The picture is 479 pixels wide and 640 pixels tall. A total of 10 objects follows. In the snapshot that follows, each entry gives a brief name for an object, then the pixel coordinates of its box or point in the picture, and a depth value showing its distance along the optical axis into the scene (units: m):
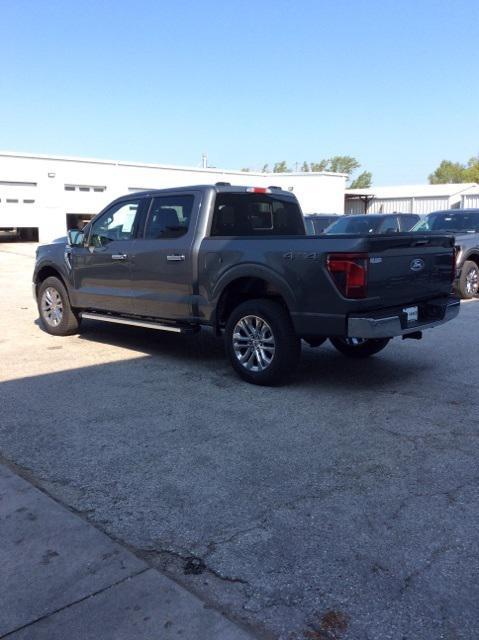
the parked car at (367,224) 14.35
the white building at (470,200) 35.16
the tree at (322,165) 98.69
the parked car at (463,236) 11.54
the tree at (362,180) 99.00
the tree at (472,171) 77.52
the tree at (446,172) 90.61
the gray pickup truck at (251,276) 5.46
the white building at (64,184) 29.67
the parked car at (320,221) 18.77
